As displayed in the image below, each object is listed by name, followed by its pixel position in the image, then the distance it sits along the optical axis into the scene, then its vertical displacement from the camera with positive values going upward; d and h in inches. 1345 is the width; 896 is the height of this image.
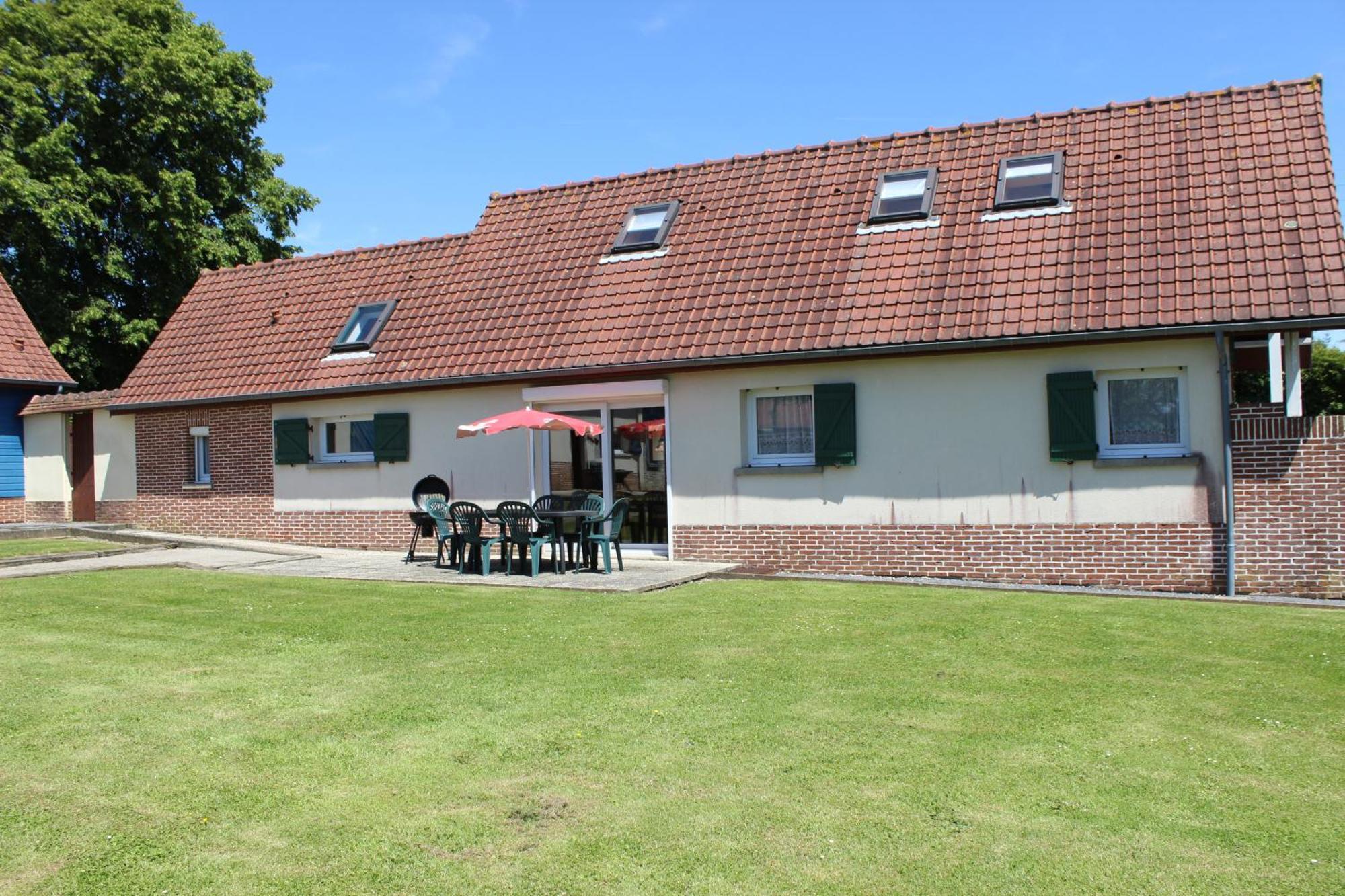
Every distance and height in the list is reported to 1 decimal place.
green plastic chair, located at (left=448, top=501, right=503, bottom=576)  534.6 -29.1
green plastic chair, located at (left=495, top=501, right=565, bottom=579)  525.3 -30.6
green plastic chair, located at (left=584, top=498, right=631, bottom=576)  535.2 -31.8
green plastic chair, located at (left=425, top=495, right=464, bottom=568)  564.2 -30.5
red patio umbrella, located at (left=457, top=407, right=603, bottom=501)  548.7 +19.8
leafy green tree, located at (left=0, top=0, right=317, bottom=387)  1028.5 +294.6
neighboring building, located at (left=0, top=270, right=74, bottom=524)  861.2 +75.0
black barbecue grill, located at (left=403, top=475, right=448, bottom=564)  609.9 -15.5
